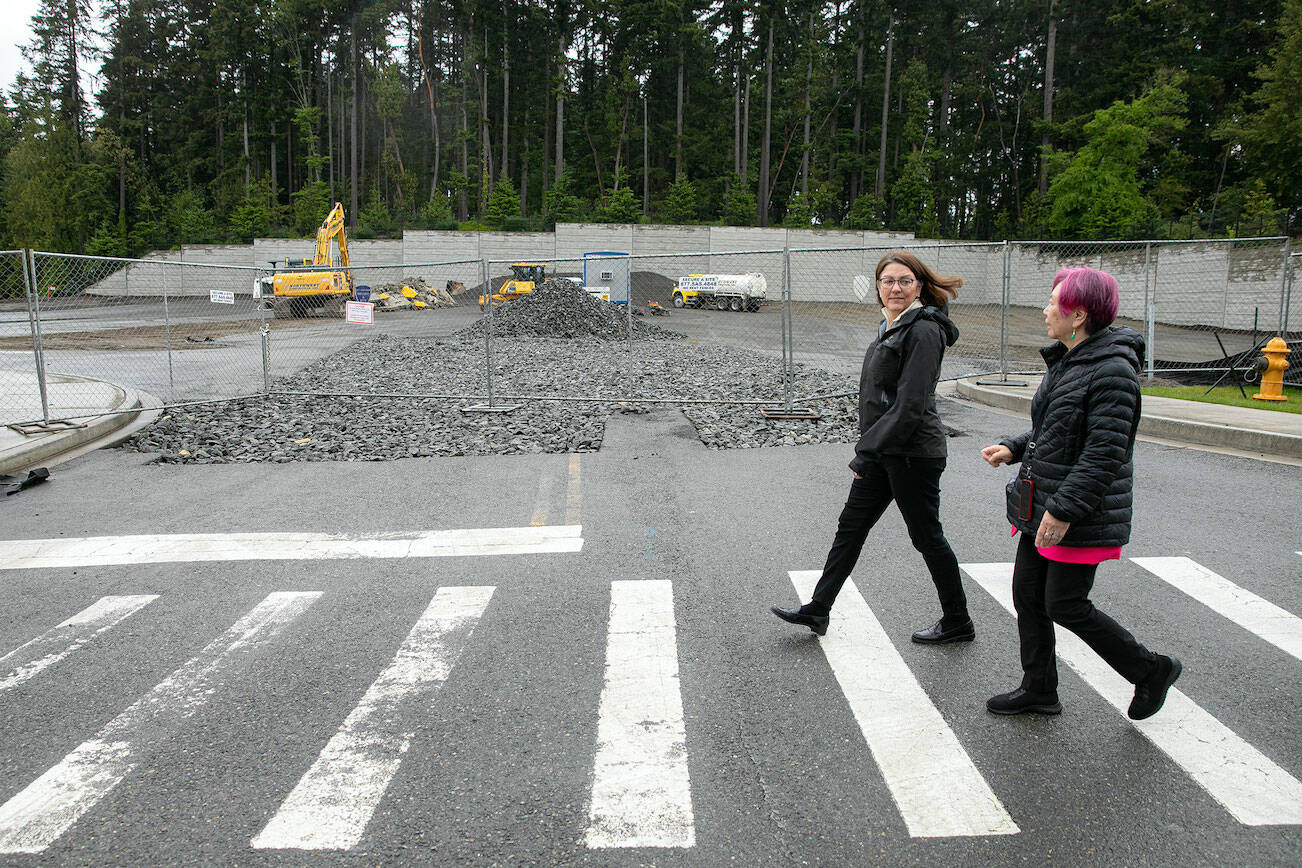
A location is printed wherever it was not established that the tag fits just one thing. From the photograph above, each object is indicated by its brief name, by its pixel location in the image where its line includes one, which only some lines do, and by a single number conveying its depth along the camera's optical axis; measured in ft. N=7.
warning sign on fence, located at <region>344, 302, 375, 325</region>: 42.32
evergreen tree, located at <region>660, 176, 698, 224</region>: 189.57
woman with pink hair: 10.07
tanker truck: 120.88
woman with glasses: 13.01
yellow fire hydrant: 37.91
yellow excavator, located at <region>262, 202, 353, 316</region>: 96.97
